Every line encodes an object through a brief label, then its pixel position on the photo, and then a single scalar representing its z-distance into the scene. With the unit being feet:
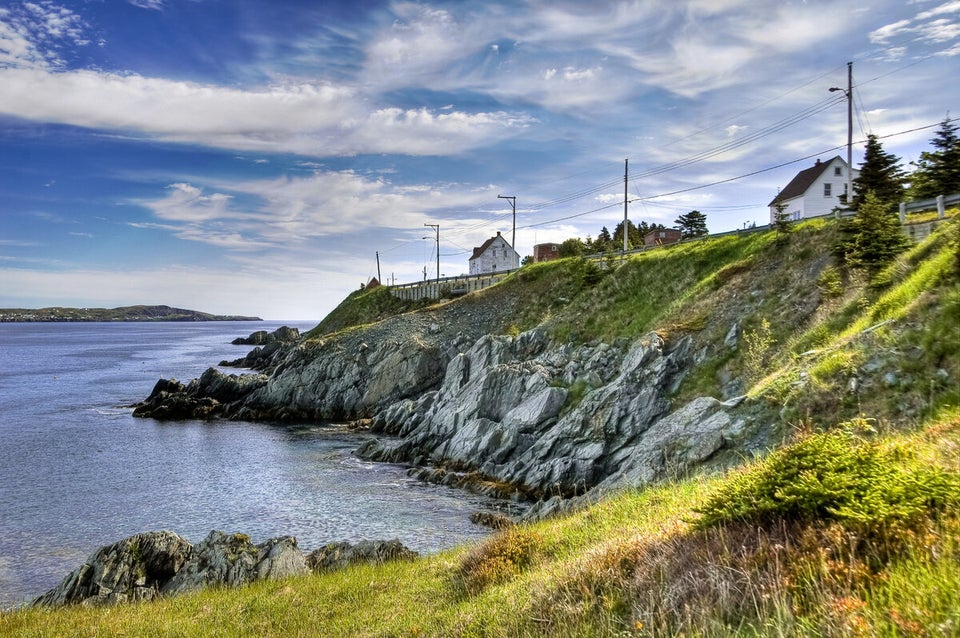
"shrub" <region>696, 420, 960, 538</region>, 16.72
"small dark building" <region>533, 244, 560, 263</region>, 296.10
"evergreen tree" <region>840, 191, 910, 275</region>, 75.05
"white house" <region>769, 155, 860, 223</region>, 178.29
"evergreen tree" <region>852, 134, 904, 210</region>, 105.81
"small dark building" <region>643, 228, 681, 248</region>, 267.18
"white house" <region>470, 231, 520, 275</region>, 314.96
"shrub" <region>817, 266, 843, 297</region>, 84.98
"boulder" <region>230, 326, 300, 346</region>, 408.34
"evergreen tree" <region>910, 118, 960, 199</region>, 95.20
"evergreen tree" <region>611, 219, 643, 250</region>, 212.29
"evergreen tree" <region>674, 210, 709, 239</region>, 237.04
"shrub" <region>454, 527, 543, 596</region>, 29.19
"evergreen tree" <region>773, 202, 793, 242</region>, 116.84
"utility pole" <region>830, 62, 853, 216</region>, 113.91
